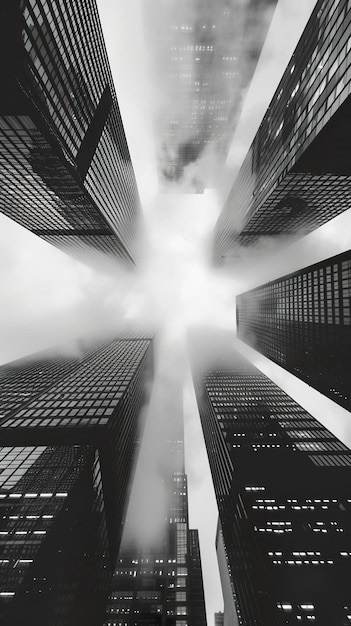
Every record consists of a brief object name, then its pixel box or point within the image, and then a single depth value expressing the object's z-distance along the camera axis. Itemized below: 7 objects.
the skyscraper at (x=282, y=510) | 57.34
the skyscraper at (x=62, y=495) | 35.59
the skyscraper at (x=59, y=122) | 30.67
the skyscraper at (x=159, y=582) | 85.75
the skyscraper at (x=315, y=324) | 52.78
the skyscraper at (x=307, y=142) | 35.19
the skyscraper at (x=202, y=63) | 92.44
